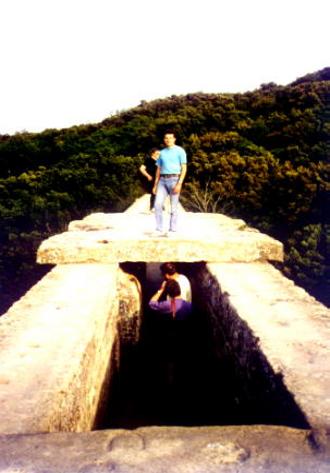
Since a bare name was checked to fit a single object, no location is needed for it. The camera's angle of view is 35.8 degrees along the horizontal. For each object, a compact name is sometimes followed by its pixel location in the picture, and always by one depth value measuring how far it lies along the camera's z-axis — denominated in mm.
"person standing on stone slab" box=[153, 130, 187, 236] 6738
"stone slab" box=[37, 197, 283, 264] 6262
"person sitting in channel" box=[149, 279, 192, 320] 5812
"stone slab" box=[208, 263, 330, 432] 2628
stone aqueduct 2619
